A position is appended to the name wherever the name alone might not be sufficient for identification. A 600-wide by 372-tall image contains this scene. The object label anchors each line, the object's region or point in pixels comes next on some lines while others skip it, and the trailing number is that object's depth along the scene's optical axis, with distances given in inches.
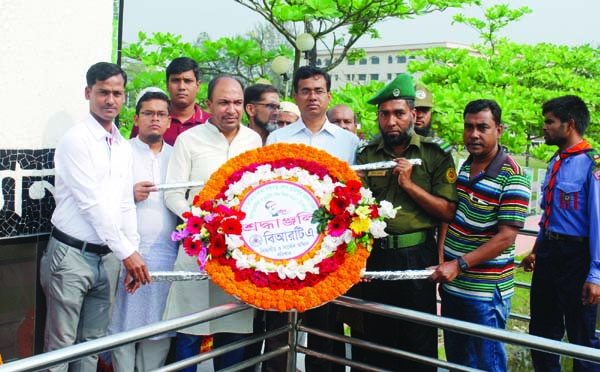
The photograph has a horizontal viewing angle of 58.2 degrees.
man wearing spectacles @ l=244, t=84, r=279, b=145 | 161.6
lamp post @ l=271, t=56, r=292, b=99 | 352.2
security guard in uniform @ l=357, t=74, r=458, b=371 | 112.0
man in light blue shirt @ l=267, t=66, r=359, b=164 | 128.3
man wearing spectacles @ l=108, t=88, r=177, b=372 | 126.9
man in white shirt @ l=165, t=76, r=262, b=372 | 120.2
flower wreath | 84.4
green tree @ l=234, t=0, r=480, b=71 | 303.1
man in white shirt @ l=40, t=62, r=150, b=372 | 110.3
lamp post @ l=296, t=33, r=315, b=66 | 338.0
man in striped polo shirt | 109.0
